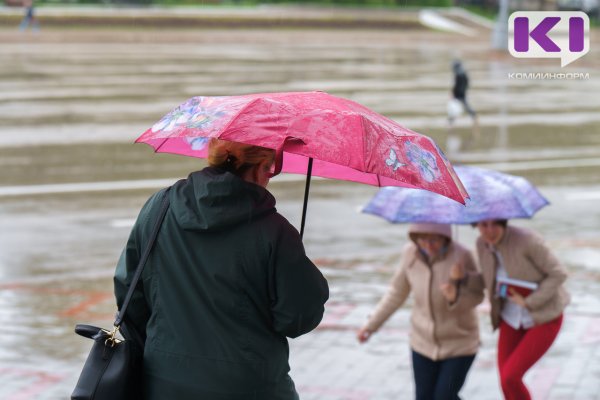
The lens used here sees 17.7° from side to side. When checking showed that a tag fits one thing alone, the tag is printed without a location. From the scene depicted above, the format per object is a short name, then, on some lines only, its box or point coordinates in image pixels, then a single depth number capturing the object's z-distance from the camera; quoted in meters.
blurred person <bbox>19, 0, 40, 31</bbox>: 71.86
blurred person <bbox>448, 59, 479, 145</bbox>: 38.42
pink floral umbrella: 6.55
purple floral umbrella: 10.99
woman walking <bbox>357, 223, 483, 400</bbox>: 11.13
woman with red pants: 11.16
